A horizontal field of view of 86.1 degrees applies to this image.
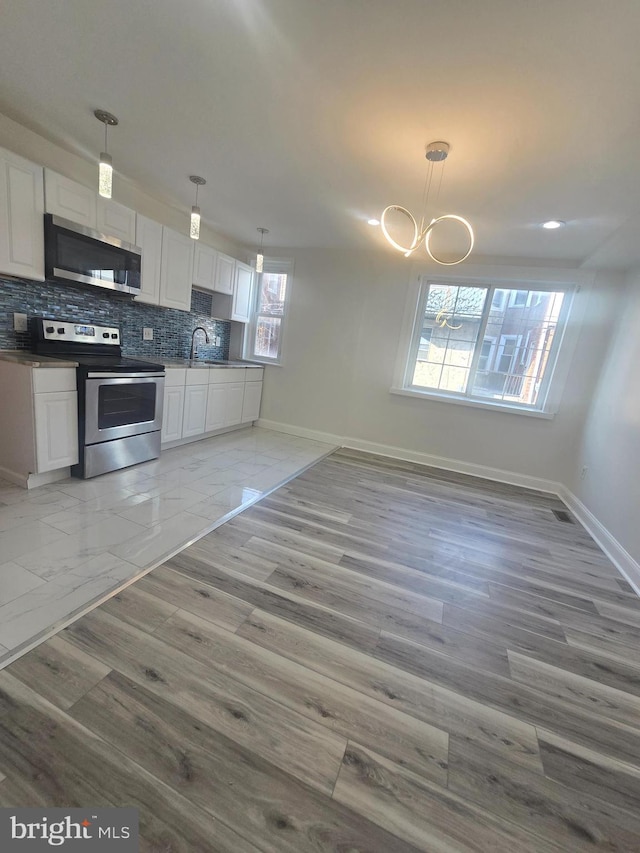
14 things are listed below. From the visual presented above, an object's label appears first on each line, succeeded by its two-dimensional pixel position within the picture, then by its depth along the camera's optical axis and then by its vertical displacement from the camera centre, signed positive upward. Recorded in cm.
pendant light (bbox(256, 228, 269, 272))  373 +91
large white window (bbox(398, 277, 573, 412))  386 +41
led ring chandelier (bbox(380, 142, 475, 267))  203 +129
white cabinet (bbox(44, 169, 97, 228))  247 +89
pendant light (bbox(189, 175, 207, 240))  263 +87
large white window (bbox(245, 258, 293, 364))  479 +49
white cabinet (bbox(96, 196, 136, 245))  281 +89
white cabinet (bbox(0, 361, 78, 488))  238 -73
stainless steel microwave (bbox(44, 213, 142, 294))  252 +52
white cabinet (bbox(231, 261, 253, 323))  452 +67
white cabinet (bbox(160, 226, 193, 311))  346 +67
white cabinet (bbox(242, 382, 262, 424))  476 -77
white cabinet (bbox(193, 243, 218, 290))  382 +82
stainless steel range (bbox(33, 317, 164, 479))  266 -55
